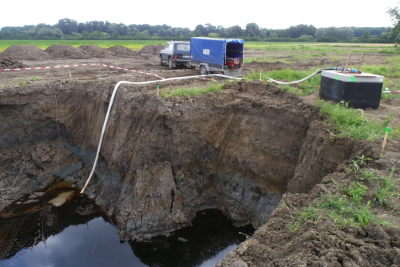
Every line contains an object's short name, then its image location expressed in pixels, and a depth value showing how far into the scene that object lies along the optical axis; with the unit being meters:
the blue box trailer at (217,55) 15.35
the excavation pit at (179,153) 8.98
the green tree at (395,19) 26.96
